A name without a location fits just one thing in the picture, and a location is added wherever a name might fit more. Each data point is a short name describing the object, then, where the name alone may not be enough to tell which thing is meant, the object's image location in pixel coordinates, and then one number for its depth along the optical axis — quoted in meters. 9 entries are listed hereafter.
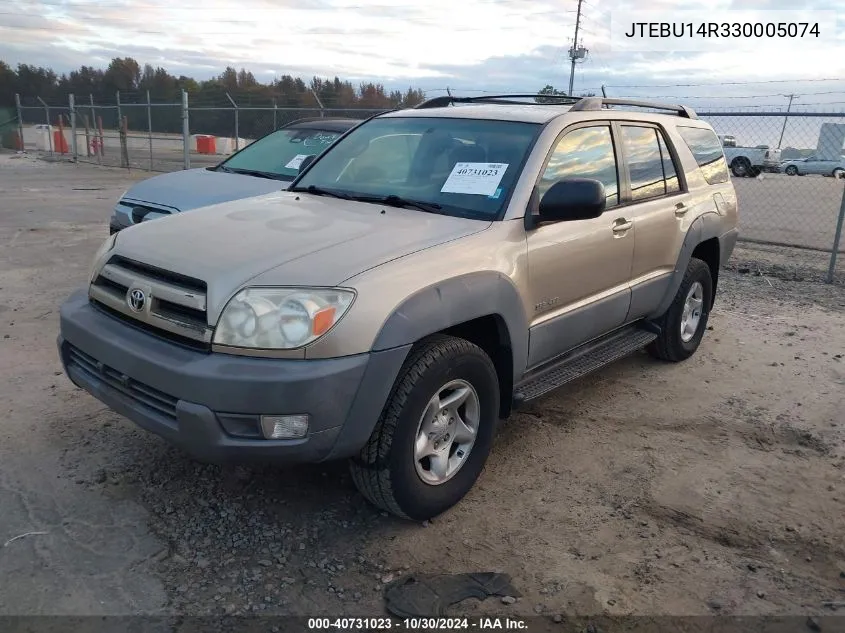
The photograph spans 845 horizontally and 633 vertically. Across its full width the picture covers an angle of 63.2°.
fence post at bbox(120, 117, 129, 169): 19.84
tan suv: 2.57
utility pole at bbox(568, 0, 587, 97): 50.84
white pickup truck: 28.17
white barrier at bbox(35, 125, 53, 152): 30.23
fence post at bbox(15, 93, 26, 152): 26.82
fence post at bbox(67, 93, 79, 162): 22.23
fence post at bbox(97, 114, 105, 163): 23.24
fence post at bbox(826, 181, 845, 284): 7.68
